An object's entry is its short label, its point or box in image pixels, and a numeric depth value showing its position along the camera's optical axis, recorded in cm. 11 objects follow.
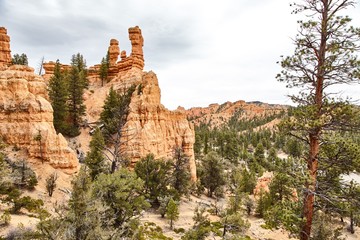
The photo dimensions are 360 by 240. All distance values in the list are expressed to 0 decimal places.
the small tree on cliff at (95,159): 2778
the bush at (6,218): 1784
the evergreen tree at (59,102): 3778
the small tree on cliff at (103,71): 5938
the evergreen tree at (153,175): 3150
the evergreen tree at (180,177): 3588
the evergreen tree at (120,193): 1479
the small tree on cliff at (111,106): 3877
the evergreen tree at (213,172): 4250
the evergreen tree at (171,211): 2684
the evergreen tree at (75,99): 4225
